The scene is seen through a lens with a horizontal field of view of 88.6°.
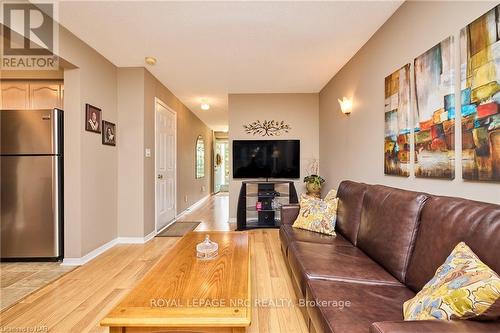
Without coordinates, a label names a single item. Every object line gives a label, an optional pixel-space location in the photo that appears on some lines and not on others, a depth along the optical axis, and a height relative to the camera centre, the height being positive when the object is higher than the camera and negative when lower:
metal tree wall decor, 4.91 +0.79
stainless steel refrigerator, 2.80 -0.13
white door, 4.19 +0.09
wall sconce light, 3.36 +0.82
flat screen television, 4.82 +0.17
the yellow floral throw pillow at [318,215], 2.52 -0.49
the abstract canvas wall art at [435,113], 1.63 +0.37
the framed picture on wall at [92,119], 2.96 +0.61
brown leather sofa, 1.07 -0.55
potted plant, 4.31 -0.28
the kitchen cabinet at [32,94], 3.17 +0.95
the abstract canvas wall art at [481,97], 1.31 +0.37
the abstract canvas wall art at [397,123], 2.12 +0.38
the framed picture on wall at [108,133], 3.30 +0.49
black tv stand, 4.46 -0.59
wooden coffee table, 1.08 -0.62
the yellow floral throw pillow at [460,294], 0.88 -0.47
